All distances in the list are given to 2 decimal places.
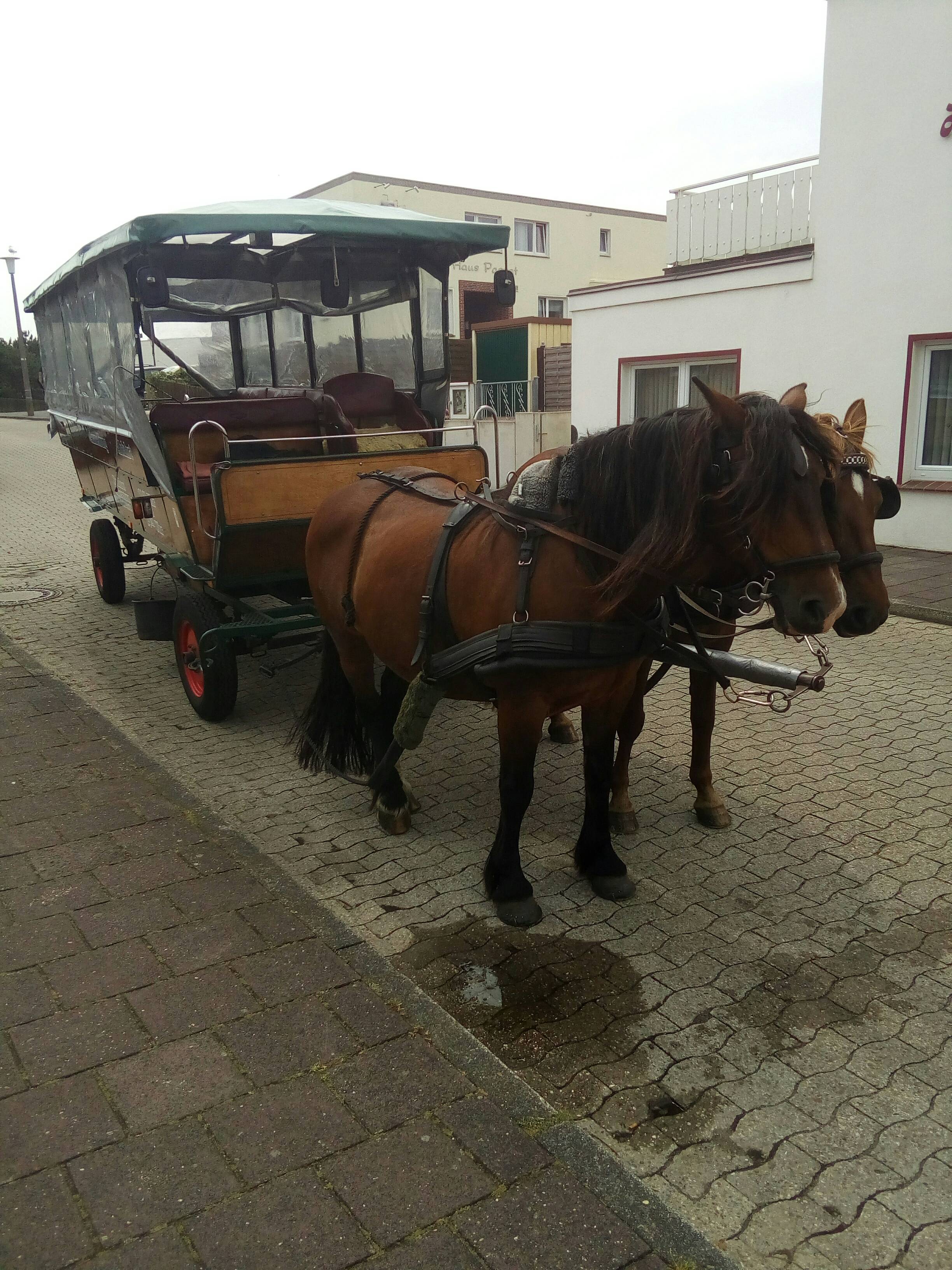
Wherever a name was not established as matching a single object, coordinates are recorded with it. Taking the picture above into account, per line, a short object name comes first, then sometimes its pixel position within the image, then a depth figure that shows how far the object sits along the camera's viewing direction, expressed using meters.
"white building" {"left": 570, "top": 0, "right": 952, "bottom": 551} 8.67
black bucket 5.88
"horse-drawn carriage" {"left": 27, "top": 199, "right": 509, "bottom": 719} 5.00
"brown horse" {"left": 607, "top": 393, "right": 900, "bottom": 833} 2.72
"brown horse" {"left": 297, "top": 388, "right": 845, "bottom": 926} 2.53
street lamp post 30.56
